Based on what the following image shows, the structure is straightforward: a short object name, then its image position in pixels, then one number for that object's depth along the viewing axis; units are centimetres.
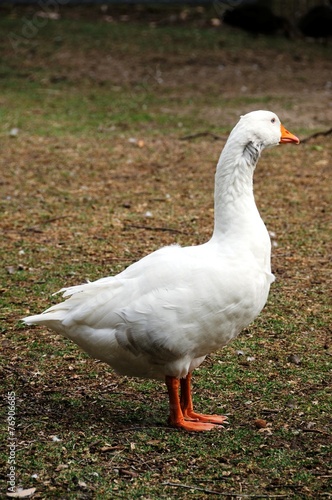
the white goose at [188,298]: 795
